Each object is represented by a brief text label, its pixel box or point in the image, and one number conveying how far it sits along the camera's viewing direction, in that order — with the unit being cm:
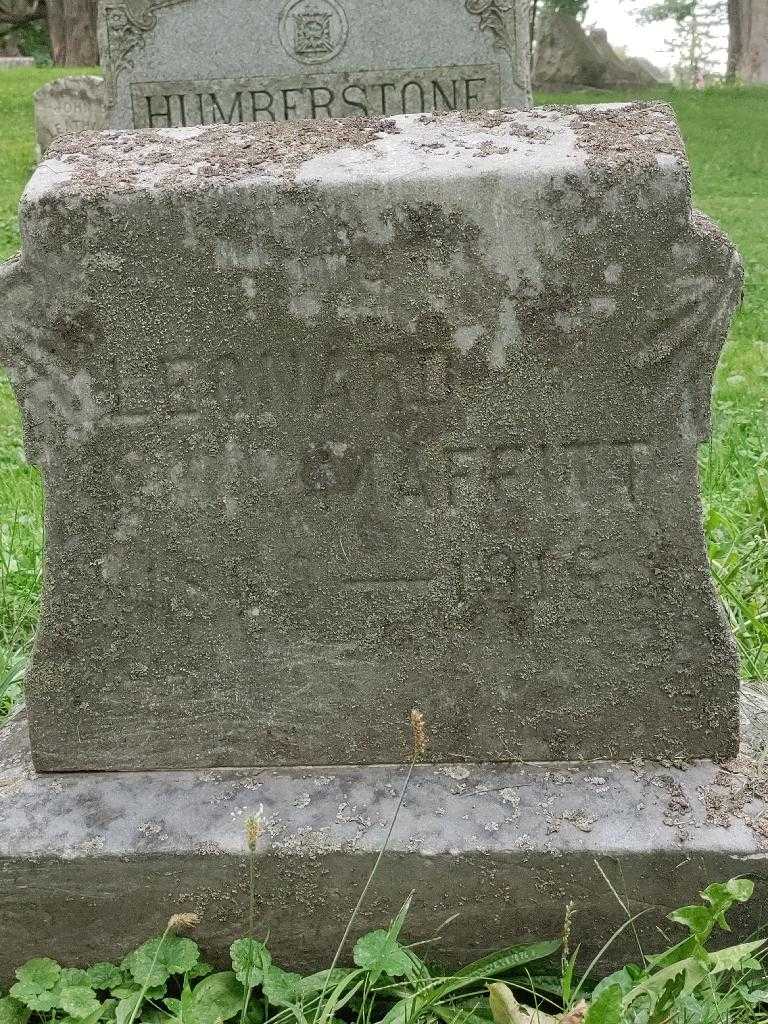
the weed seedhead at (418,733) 167
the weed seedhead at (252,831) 146
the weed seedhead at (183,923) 168
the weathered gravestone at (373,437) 168
